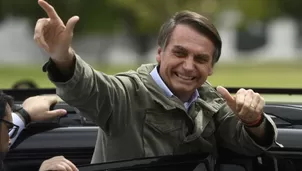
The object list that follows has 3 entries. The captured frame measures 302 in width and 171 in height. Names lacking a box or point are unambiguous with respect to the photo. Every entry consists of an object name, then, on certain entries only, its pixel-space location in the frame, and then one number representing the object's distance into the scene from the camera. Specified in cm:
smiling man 471
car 471
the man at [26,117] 448
